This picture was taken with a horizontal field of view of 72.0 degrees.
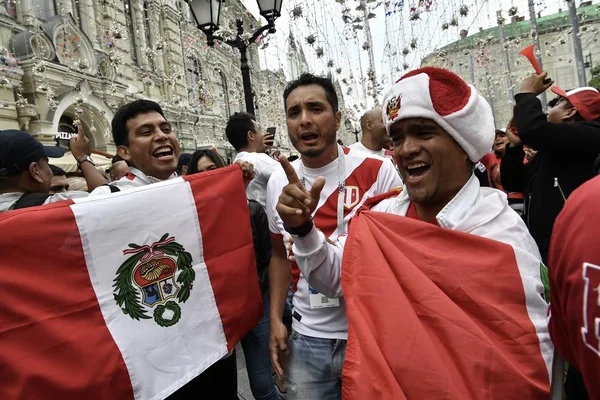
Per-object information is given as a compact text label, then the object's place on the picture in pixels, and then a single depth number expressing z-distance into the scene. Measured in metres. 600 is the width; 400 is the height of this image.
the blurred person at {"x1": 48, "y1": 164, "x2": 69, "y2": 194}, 3.39
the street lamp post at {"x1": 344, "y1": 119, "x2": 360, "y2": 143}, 34.13
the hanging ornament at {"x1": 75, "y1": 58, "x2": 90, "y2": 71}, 11.43
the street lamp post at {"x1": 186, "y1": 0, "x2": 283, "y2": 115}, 6.16
